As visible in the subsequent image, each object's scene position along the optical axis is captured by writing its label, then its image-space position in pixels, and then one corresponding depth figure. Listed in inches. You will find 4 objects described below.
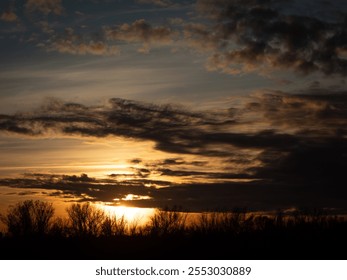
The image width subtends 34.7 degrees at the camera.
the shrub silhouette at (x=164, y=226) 3390.5
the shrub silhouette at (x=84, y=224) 3617.1
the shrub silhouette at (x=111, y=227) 3486.7
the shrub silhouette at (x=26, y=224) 3653.8
